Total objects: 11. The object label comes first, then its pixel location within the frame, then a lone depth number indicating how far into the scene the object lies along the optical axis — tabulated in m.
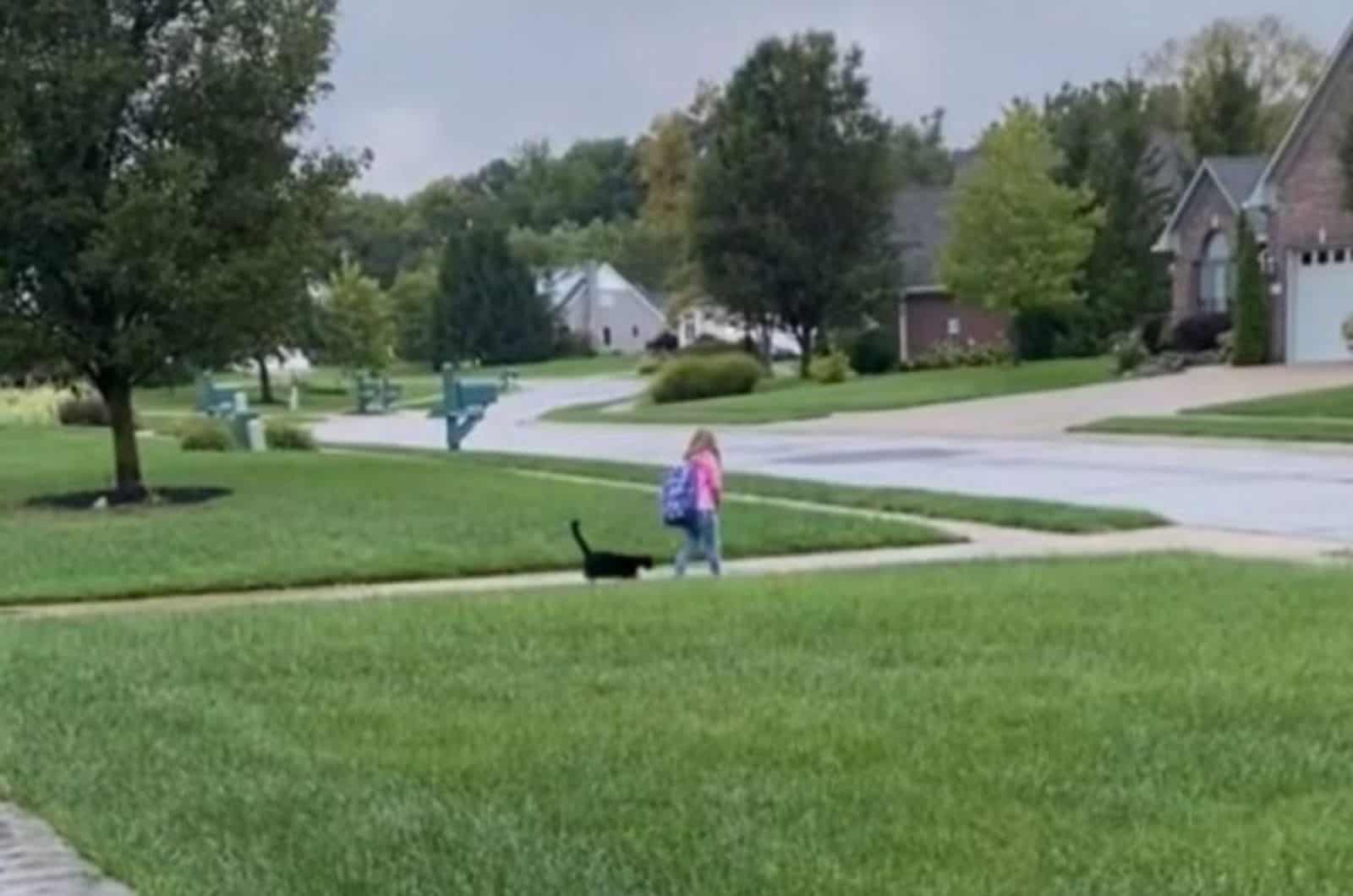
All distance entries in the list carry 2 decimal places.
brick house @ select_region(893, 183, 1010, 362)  61.38
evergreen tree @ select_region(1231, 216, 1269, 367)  43.06
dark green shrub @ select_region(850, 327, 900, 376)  57.38
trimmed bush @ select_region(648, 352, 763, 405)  50.44
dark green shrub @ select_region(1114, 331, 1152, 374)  45.31
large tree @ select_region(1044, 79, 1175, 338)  53.00
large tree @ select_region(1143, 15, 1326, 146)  80.19
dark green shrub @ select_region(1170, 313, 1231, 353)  46.66
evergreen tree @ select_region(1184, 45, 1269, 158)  60.02
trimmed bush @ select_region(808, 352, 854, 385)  52.06
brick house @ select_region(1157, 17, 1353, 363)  42.81
